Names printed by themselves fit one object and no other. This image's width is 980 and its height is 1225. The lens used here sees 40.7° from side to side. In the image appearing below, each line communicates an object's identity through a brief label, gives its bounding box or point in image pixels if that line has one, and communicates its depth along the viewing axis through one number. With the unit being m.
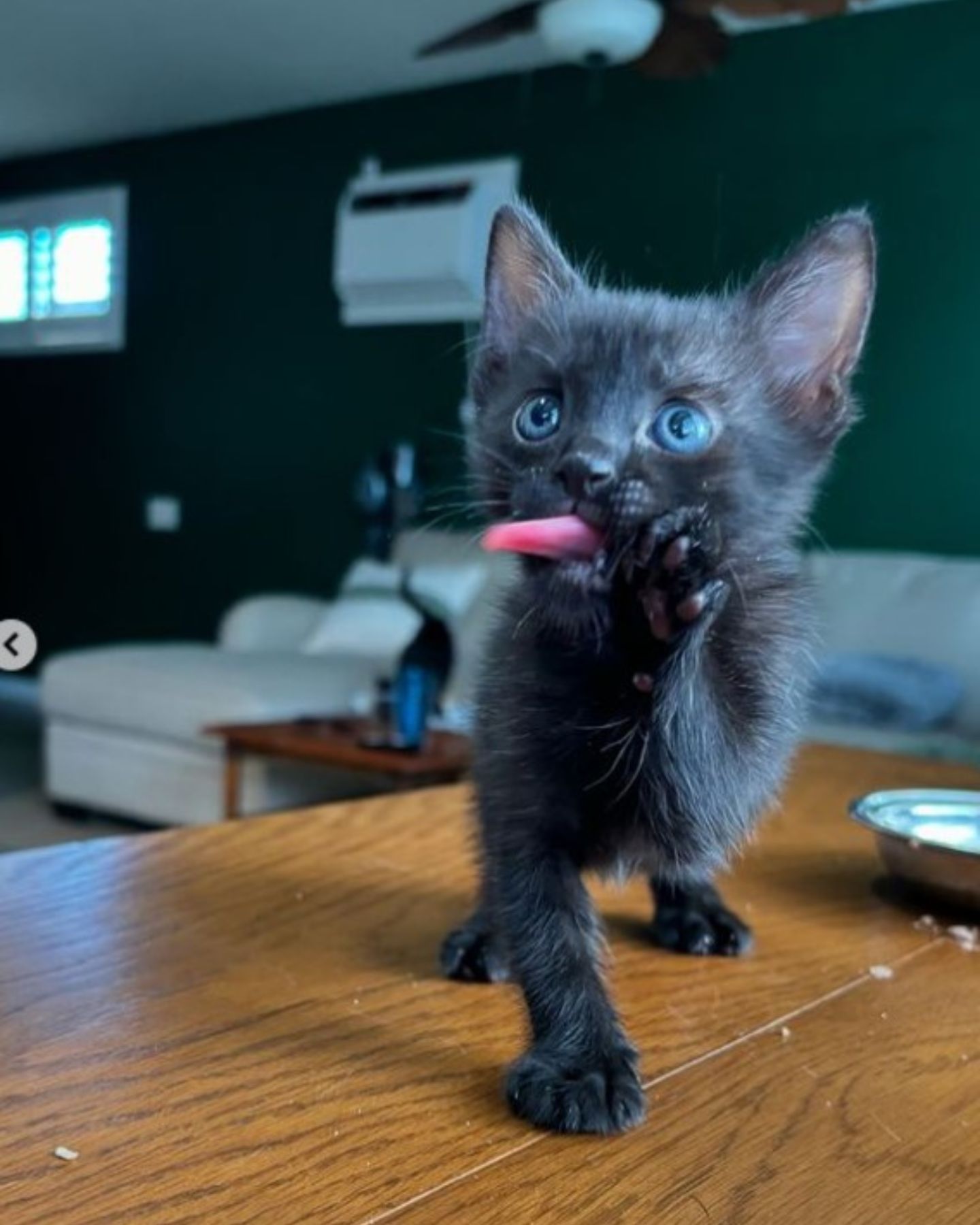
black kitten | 0.43
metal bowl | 0.75
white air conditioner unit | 3.94
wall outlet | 4.99
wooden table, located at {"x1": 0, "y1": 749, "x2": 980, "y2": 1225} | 0.42
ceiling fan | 2.60
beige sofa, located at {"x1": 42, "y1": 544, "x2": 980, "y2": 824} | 2.78
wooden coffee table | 2.44
